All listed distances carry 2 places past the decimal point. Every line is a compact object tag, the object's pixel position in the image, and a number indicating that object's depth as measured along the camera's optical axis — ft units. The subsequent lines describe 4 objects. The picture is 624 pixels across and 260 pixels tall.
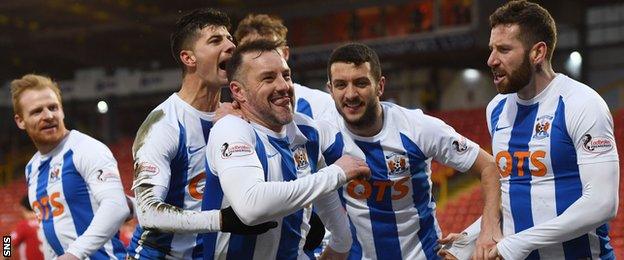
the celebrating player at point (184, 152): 24.85
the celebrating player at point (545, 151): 24.38
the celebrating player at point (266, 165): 22.58
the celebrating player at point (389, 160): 29.86
